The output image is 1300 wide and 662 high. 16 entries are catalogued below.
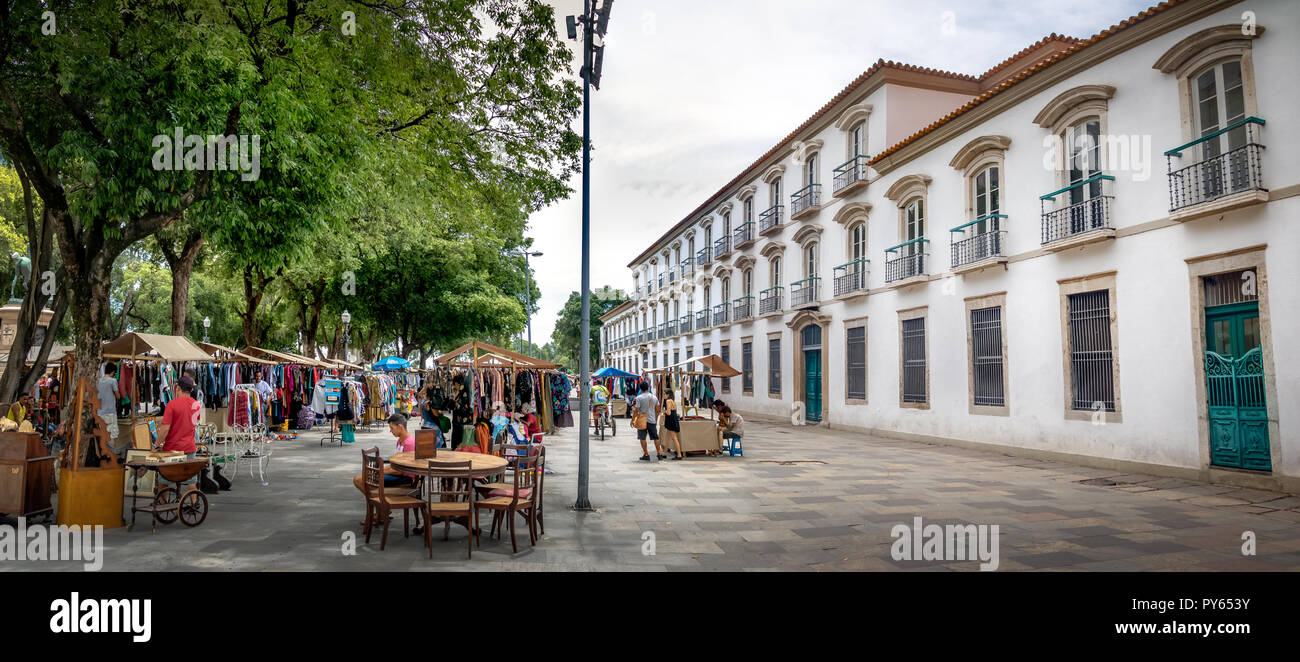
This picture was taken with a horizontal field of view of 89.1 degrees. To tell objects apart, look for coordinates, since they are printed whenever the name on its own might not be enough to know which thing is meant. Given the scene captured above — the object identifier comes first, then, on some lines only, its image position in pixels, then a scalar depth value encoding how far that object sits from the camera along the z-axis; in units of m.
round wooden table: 6.82
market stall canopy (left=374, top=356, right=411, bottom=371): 22.05
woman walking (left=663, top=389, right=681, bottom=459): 15.12
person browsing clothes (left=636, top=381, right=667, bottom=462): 14.80
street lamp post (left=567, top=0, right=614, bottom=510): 8.95
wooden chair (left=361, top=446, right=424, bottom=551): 6.68
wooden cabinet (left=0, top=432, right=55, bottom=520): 7.13
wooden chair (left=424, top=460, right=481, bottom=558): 6.52
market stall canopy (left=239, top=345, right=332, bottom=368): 18.70
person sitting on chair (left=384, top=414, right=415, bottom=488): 7.89
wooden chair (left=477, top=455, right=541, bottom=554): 6.73
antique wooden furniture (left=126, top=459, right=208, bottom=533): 7.38
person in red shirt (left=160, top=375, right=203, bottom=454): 8.45
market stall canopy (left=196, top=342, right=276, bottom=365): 15.30
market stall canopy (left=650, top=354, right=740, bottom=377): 19.28
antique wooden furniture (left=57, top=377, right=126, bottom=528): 7.21
